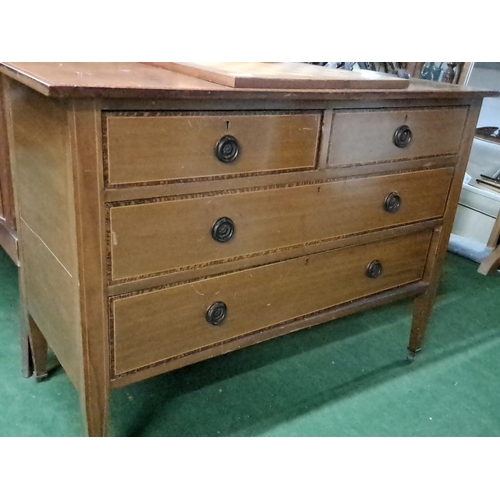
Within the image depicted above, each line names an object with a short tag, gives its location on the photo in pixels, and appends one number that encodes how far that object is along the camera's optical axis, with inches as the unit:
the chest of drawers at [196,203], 34.0
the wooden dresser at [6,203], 54.8
